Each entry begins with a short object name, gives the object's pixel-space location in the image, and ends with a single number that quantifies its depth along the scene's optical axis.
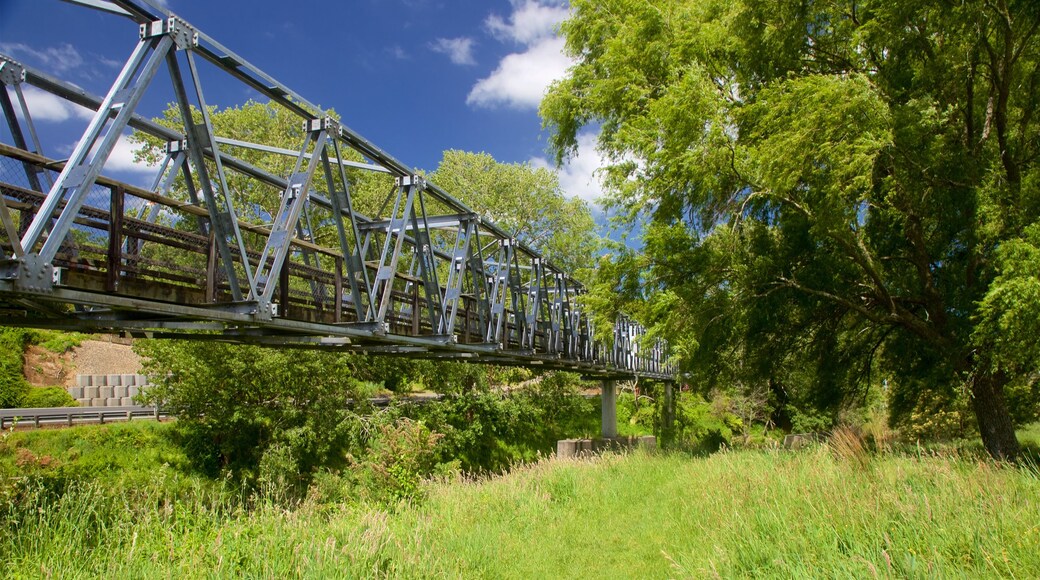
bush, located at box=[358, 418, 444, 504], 12.31
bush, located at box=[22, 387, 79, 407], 23.01
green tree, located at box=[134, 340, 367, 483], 18.62
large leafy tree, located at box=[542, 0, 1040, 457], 11.33
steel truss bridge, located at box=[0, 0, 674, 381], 6.10
